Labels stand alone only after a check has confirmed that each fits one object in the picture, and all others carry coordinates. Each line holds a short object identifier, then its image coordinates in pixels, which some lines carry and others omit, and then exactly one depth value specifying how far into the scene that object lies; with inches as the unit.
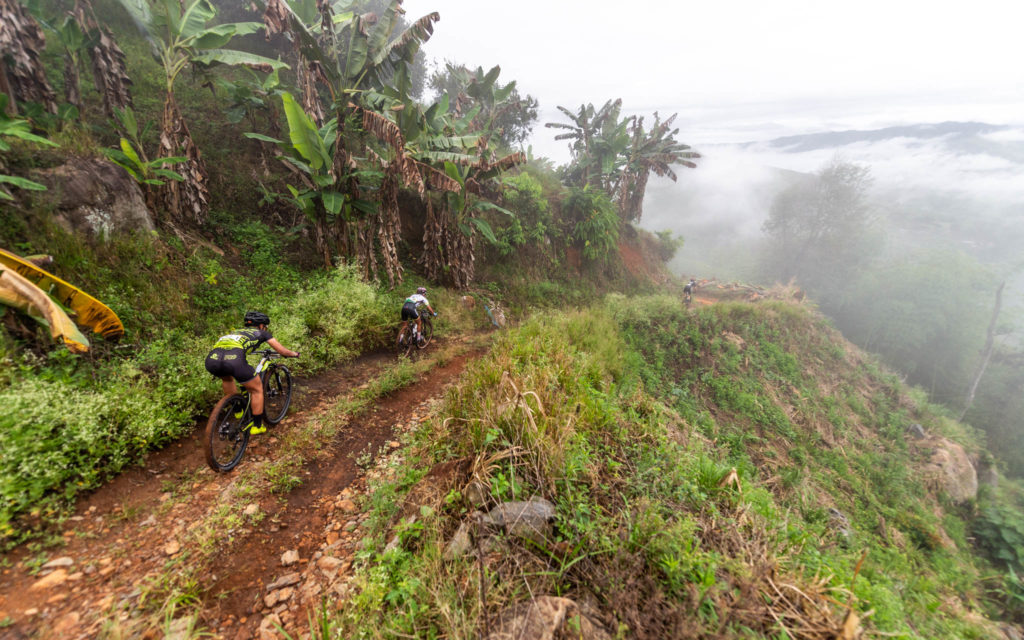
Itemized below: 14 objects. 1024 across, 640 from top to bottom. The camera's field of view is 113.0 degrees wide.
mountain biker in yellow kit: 157.8
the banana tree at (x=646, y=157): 762.8
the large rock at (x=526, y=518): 100.7
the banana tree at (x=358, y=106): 310.7
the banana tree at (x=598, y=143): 724.0
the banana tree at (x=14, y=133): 171.1
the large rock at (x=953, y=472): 442.3
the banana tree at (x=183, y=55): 268.5
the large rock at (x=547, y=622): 75.9
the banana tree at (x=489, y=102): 569.9
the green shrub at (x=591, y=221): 629.9
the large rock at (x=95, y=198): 213.6
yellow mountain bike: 148.6
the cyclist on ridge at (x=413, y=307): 291.0
